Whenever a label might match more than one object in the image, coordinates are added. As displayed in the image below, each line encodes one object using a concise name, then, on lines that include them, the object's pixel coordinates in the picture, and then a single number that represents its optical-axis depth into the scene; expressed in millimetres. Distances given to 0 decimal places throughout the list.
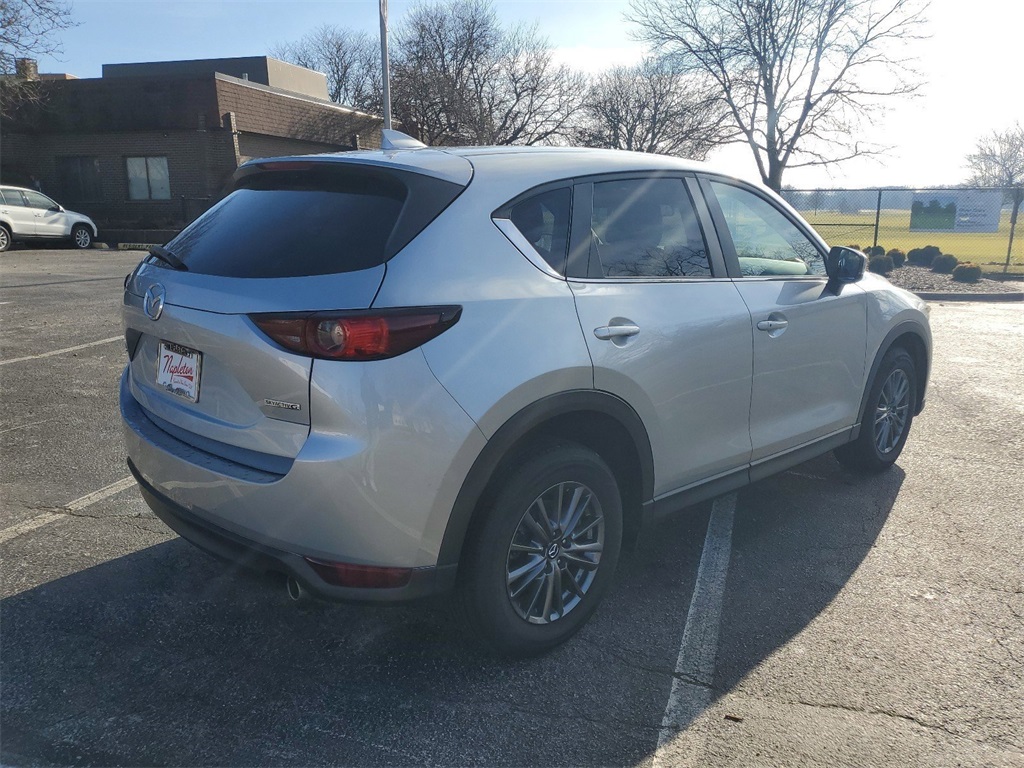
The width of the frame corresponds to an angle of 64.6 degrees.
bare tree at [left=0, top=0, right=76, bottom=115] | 21422
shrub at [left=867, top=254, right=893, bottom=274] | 17734
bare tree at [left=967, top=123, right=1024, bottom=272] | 63562
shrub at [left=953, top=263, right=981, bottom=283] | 16375
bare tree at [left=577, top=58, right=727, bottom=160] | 42312
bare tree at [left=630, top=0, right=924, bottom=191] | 28297
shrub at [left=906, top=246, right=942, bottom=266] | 19109
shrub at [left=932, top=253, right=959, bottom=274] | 18000
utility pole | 18578
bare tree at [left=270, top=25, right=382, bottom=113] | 58031
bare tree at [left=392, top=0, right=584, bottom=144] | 45219
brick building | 26297
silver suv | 2439
